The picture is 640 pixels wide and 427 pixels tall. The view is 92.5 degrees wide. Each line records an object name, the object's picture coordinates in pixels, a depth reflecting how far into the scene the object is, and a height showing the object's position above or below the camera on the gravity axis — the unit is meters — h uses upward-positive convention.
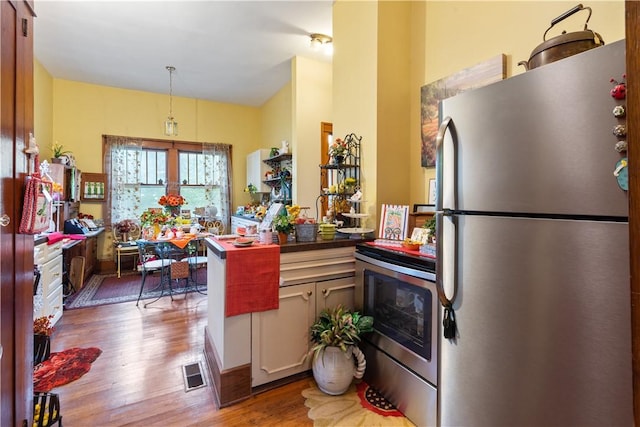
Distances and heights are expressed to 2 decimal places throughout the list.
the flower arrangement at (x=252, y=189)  5.93 +0.45
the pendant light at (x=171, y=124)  4.53 +1.30
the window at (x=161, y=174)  5.53 +0.72
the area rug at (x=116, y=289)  3.84 -1.10
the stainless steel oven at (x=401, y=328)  1.64 -0.70
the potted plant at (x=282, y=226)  2.13 -0.10
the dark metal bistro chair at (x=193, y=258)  4.18 -0.65
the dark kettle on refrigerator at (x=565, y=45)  1.14 +0.63
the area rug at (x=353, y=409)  1.79 -1.23
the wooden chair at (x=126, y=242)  5.16 -0.53
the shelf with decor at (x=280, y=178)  5.07 +0.58
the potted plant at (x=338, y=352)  1.99 -0.92
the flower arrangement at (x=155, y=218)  4.13 -0.09
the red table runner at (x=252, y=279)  1.88 -0.43
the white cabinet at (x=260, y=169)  5.71 +0.80
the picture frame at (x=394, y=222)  2.23 -0.08
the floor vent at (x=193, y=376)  2.16 -1.22
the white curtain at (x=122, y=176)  5.48 +0.64
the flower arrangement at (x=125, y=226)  5.42 -0.26
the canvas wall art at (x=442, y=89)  1.94 +0.87
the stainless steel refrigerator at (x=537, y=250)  0.86 -0.13
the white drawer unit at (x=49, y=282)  2.63 -0.68
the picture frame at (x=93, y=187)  5.31 +0.43
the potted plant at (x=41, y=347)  1.69 -0.76
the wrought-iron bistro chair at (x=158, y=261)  3.86 -0.66
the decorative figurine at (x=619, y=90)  0.82 +0.33
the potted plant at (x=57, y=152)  4.56 +0.94
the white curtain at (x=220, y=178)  6.27 +0.69
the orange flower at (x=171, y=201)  4.11 +0.14
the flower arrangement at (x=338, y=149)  2.64 +0.55
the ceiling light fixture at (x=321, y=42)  3.68 +2.10
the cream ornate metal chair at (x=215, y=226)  5.74 -0.29
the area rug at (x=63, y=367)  2.17 -1.20
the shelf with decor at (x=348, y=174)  2.63 +0.33
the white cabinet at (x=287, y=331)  2.02 -0.81
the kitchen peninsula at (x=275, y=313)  1.93 -0.68
